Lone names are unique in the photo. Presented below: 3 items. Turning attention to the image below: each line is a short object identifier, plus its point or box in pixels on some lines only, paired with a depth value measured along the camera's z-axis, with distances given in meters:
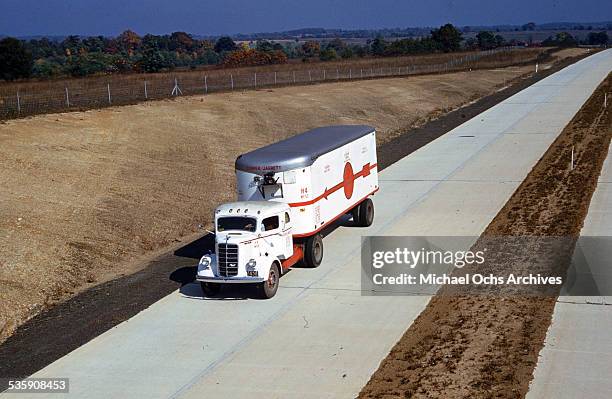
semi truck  20.19
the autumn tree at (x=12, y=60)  86.94
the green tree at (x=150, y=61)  95.13
